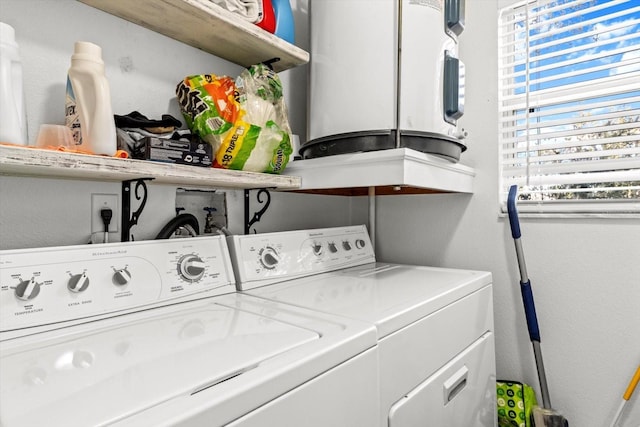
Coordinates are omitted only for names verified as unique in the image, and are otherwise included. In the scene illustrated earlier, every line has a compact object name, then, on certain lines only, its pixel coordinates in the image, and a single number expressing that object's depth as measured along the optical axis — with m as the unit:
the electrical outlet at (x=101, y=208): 1.16
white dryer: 0.98
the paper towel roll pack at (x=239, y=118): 1.21
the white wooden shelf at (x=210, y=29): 1.14
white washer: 0.55
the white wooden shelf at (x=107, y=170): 0.80
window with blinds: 1.50
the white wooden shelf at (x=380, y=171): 1.27
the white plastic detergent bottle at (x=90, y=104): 0.95
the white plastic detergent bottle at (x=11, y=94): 0.81
